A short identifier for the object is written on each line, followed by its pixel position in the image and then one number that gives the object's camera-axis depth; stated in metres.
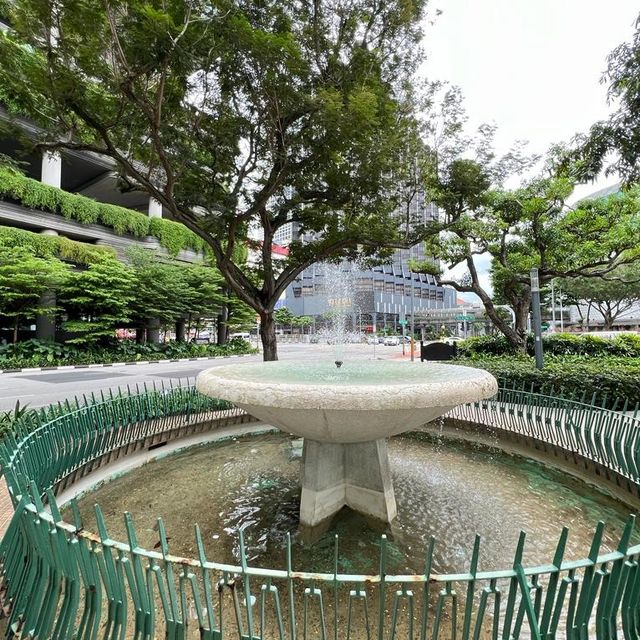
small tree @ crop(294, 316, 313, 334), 55.80
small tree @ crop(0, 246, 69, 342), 17.66
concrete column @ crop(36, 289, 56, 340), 20.45
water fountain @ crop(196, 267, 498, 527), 2.82
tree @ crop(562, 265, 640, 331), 34.12
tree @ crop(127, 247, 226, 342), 22.75
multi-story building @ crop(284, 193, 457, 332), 57.88
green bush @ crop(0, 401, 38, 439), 4.30
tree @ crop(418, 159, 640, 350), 10.07
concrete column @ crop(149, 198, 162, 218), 28.32
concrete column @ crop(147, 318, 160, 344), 25.23
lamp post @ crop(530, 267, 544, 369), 9.38
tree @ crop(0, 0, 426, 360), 5.78
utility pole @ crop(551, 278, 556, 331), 36.91
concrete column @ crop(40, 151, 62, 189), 22.31
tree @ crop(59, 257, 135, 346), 20.16
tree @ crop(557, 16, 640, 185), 6.50
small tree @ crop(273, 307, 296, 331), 49.72
